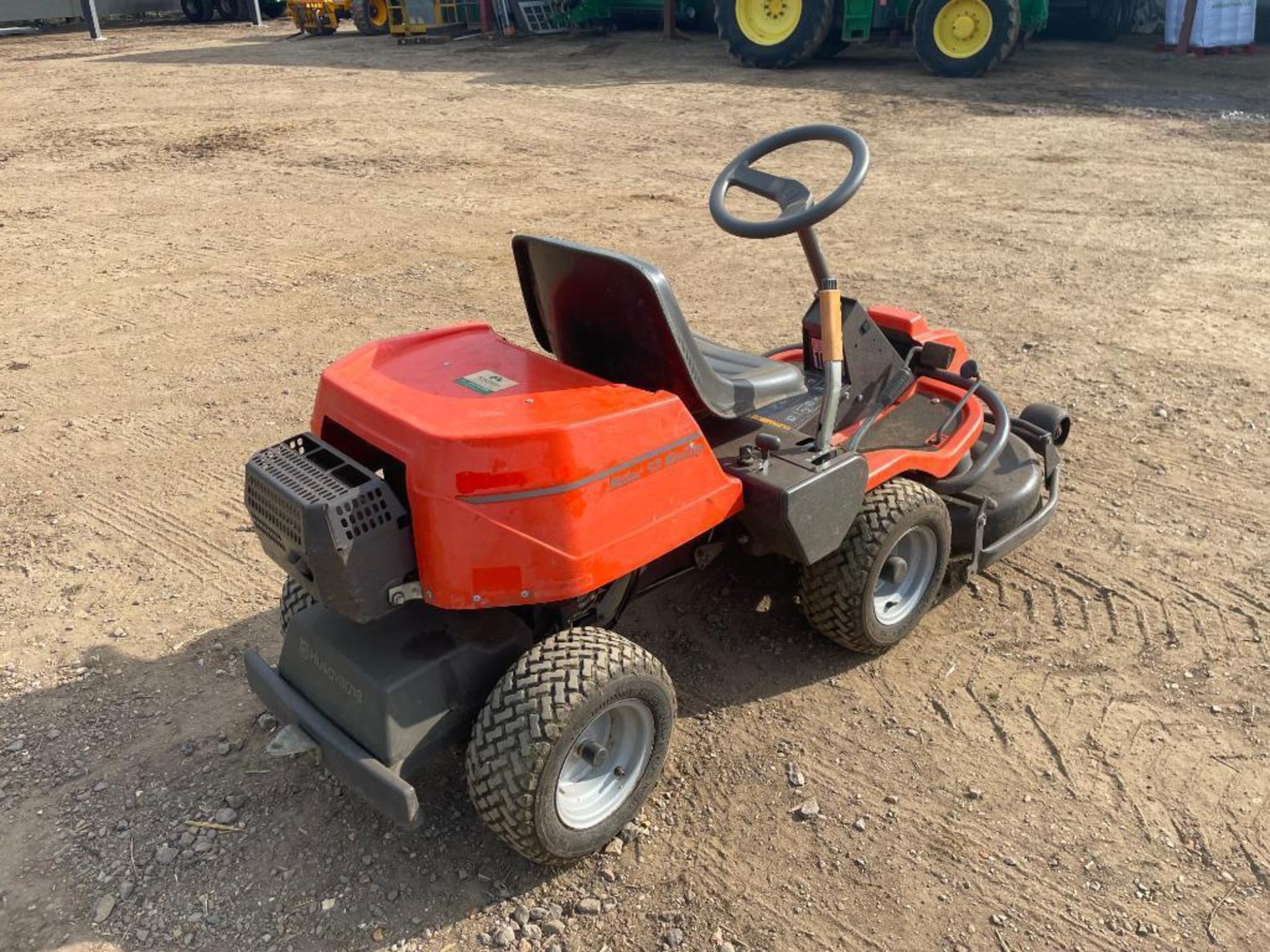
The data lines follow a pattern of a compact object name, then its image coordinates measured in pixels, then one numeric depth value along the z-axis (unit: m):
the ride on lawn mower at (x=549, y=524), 2.27
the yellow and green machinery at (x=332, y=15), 17.78
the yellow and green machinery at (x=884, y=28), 12.05
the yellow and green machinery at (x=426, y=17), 16.67
